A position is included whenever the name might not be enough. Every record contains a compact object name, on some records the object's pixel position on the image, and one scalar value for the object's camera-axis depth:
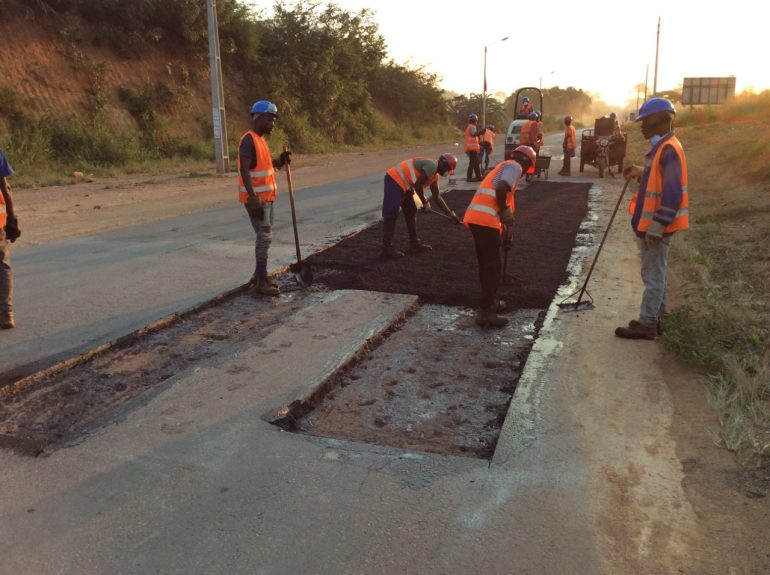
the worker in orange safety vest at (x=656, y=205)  5.05
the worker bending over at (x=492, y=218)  5.62
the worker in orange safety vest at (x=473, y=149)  17.12
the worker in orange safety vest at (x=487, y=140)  18.67
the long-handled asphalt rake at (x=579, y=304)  6.21
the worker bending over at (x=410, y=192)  7.92
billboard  50.97
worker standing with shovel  6.40
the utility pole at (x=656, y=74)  53.19
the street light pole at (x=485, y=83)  42.25
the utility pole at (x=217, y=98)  18.89
